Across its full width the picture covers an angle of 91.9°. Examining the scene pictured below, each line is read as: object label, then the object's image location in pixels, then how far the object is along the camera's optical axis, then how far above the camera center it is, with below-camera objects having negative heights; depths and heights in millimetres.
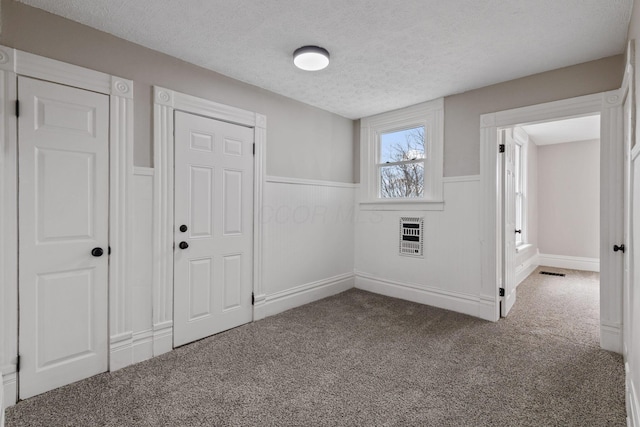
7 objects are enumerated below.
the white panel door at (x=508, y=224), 3407 -101
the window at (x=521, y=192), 5453 +432
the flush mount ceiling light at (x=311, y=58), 2531 +1314
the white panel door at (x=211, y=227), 2773 -118
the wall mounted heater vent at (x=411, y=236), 3982 -273
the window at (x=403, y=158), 3832 +773
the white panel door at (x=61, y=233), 2020 -134
